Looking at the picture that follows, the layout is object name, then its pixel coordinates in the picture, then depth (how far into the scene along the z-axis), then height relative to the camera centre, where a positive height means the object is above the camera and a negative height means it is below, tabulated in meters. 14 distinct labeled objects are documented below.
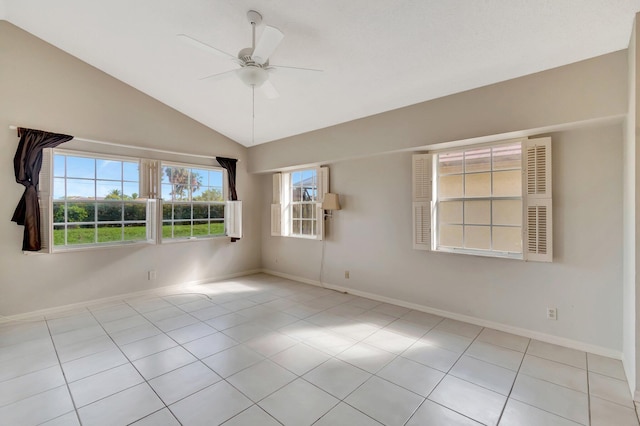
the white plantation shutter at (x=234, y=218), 5.51 -0.08
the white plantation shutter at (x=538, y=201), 2.92 +0.14
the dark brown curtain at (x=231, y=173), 5.53 +0.83
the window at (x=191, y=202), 4.90 +0.23
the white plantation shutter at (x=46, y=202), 3.63 +0.15
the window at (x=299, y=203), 5.01 +0.23
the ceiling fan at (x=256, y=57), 2.18 +1.37
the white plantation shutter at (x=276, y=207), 5.72 +0.14
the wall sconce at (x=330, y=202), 4.64 +0.20
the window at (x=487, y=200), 2.98 +0.18
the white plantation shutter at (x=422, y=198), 3.74 +0.22
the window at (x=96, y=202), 3.90 +0.17
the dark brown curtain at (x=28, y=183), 3.48 +0.39
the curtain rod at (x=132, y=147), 3.92 +1.07
